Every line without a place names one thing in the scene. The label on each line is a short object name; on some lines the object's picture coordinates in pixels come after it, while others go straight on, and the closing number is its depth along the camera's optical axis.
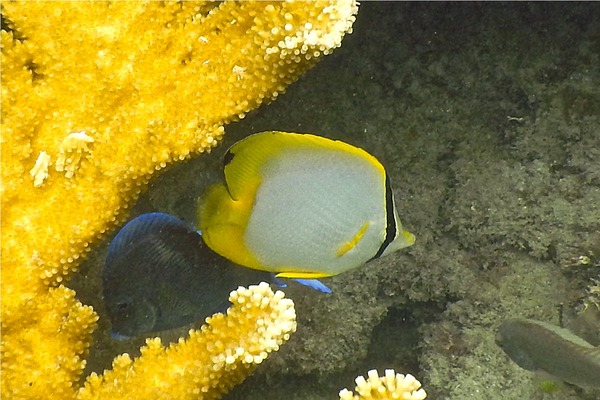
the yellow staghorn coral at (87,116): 1.63
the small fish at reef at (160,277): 1.66
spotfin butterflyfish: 1.60
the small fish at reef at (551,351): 1.72
